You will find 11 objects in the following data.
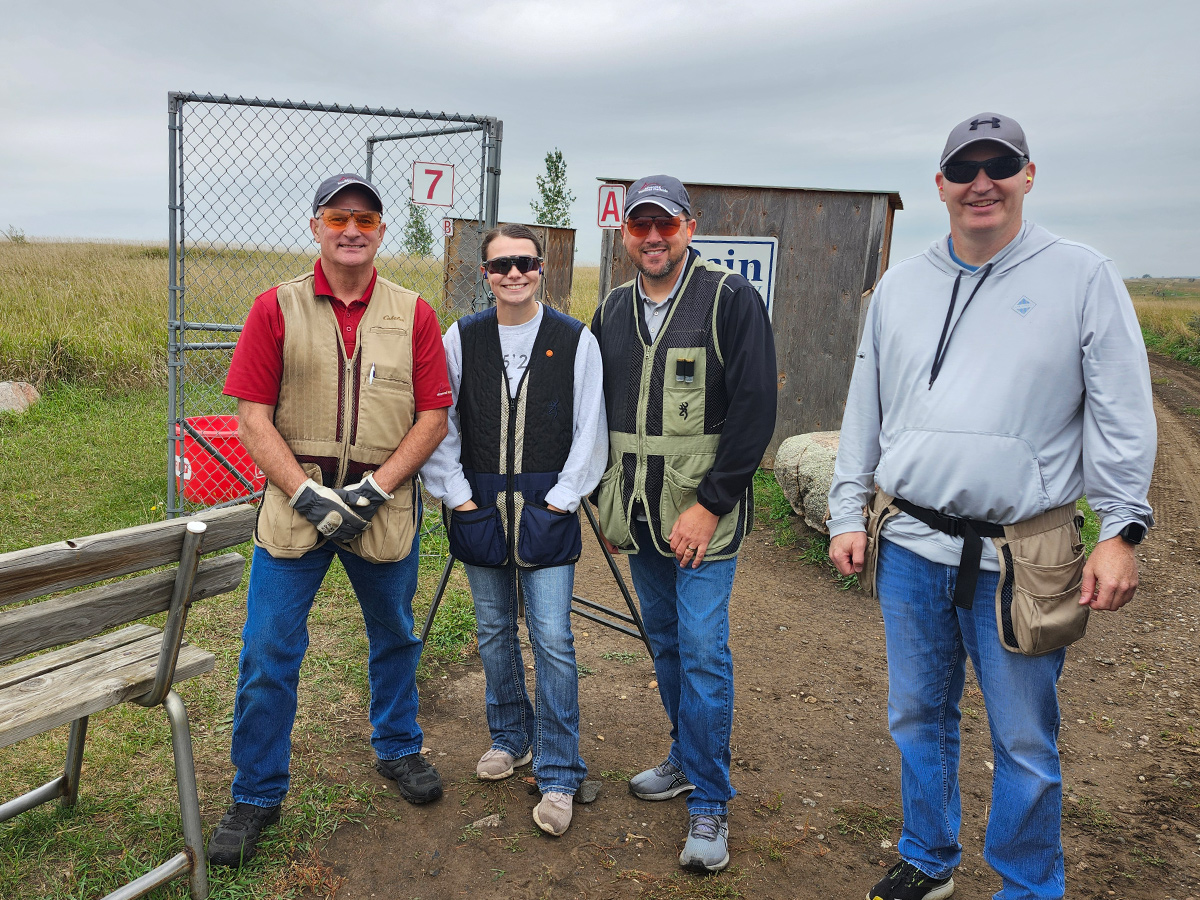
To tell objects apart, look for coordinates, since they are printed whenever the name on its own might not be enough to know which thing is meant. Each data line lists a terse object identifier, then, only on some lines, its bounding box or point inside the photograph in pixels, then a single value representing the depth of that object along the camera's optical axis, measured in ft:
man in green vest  8.64
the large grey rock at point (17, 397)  29.43
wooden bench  6.75
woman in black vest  9.28
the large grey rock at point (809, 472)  19.61
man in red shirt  8.66
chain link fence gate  18.13
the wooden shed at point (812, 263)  24.47
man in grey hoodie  6.69
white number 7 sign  18.07
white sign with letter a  24.58
